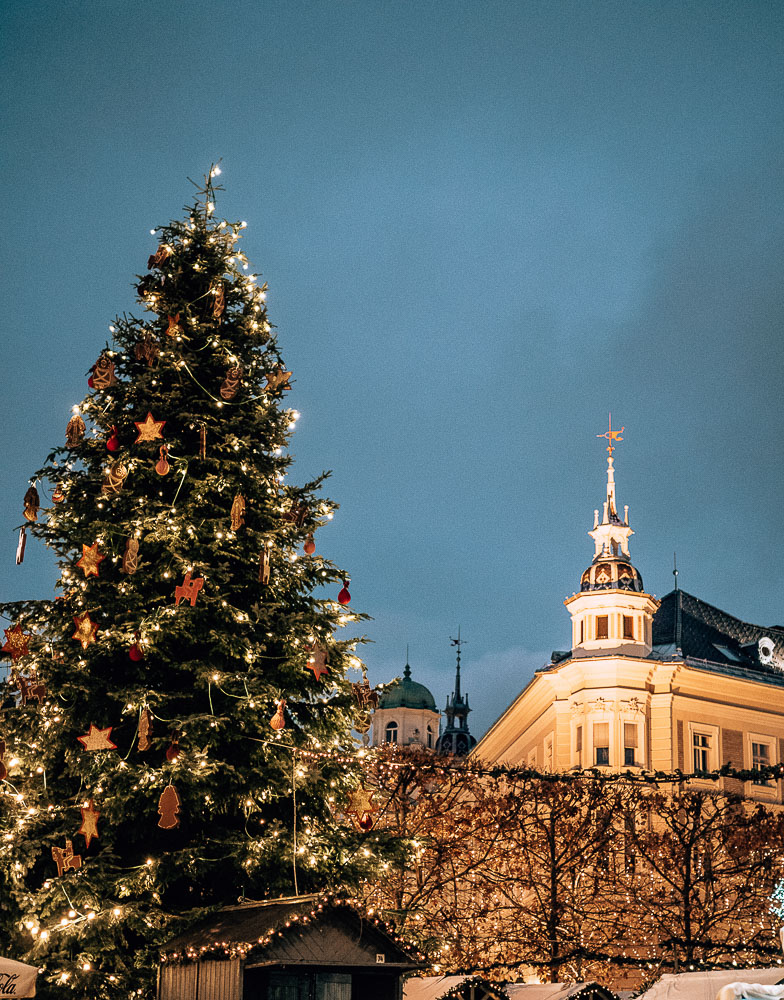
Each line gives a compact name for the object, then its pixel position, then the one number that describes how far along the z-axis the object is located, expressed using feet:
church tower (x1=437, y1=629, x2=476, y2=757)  361.92
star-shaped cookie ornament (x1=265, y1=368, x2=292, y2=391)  64.75
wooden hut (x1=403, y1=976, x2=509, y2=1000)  61.00
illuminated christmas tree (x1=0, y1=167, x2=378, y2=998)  53.57
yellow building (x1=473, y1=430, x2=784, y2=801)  148.36
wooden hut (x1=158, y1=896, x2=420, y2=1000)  48.26
